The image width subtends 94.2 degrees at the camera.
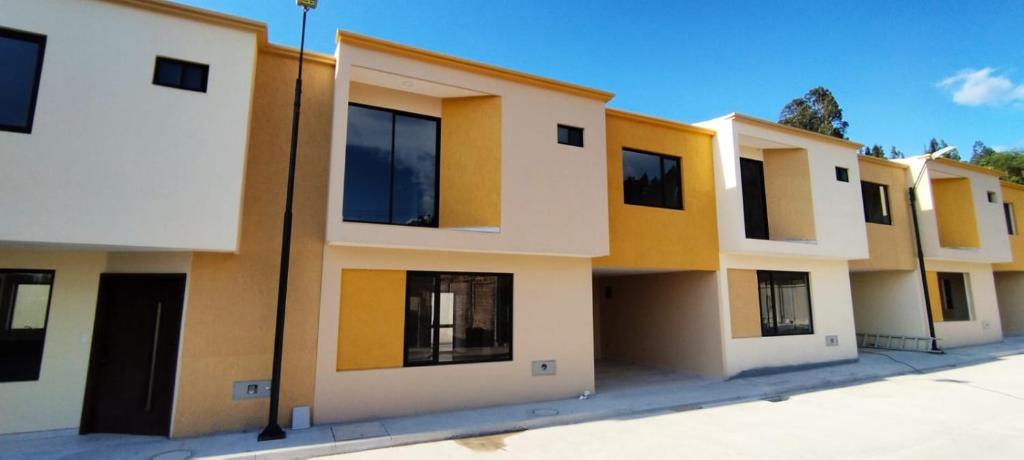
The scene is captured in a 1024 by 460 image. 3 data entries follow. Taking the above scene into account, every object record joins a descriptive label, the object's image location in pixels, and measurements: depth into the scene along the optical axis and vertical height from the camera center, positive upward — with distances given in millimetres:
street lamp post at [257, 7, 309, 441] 6820 -283
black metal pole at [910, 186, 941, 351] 15047 +692
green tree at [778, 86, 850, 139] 40188 +16313
